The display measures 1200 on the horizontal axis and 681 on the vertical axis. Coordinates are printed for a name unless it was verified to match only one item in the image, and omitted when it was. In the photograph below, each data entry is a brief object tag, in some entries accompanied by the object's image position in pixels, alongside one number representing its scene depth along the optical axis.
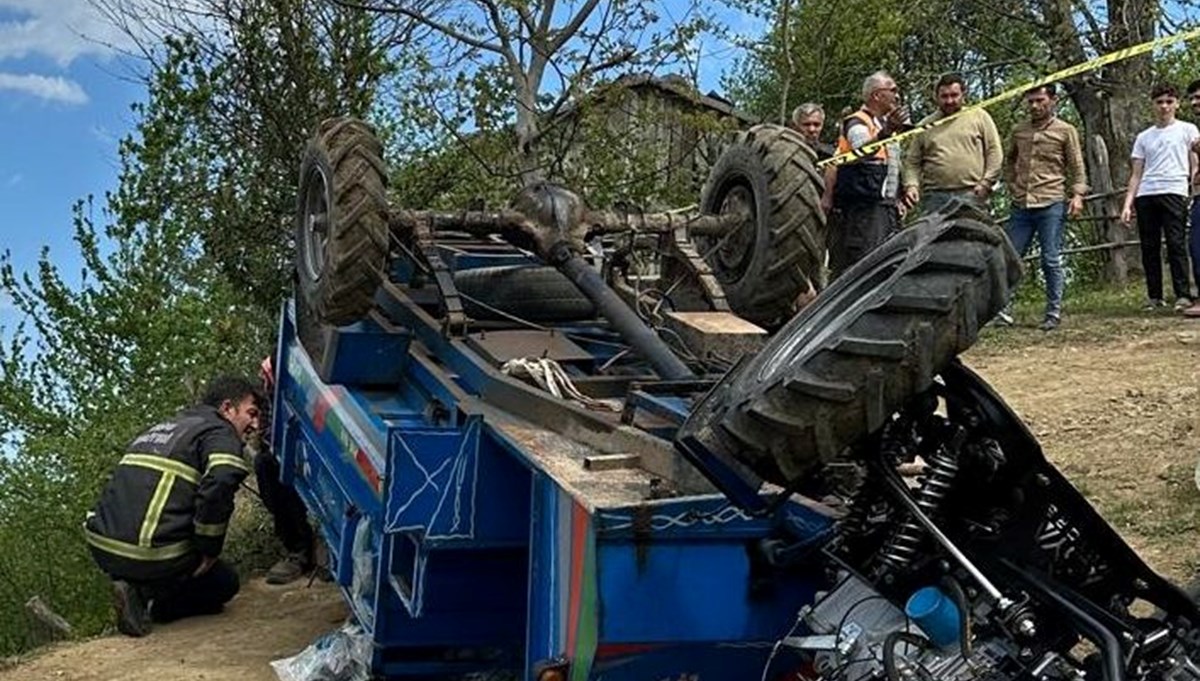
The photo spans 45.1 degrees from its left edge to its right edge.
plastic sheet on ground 5.22
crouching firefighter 6.68
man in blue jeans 9.69
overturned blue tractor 2.83
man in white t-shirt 9.76
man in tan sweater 9.16
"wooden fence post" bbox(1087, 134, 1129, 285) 14.56
